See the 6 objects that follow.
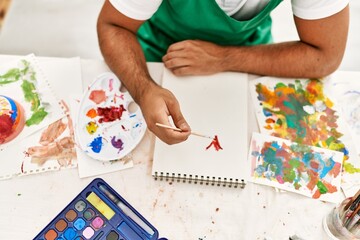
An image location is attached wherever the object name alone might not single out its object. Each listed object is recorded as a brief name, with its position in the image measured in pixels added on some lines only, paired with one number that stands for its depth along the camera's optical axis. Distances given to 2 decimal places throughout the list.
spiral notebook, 0.96
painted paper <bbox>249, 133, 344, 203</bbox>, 0.98
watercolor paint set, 0.89
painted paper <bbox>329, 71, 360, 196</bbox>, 1.00
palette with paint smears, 1.00
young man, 1.01
